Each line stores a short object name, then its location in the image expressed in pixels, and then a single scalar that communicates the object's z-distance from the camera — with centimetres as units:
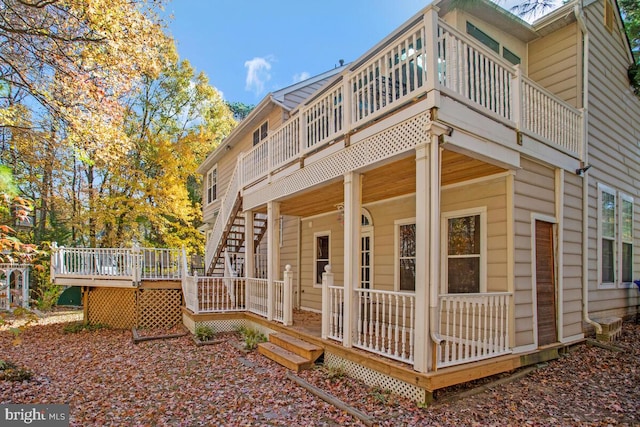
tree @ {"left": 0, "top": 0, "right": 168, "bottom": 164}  655
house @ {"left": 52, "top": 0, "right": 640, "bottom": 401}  448
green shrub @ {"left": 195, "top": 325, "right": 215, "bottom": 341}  829
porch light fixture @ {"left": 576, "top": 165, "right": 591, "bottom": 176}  671
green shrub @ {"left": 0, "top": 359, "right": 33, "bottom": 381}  562
